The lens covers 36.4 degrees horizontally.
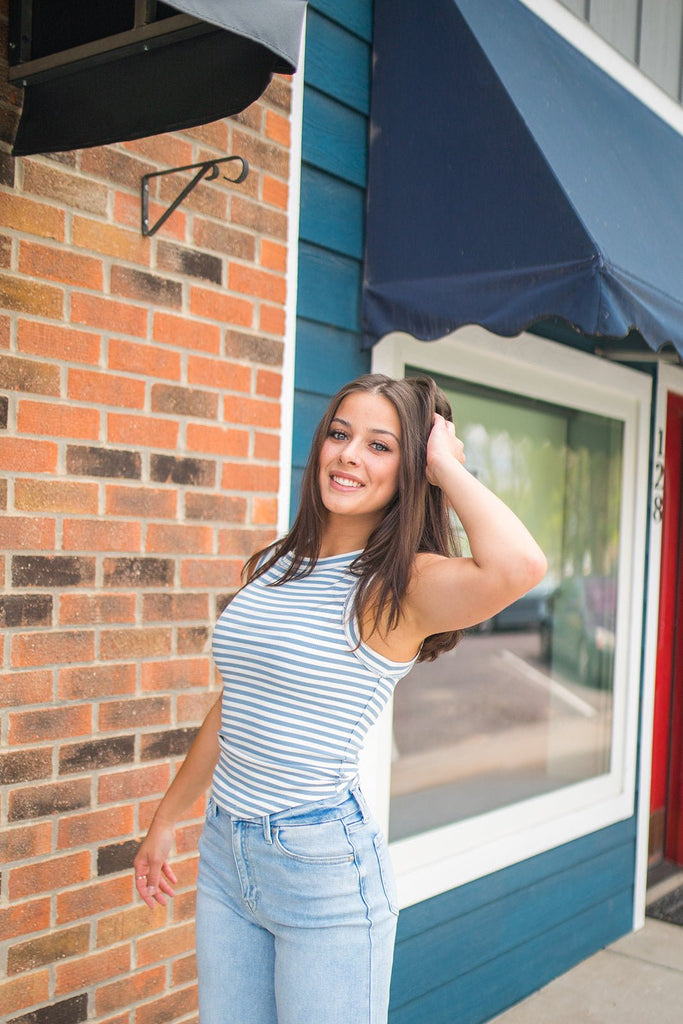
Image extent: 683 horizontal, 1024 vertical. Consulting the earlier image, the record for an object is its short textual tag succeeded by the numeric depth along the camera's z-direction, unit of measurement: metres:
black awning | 1.99
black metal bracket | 2.40
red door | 5.30
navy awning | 2.66
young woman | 1.70
